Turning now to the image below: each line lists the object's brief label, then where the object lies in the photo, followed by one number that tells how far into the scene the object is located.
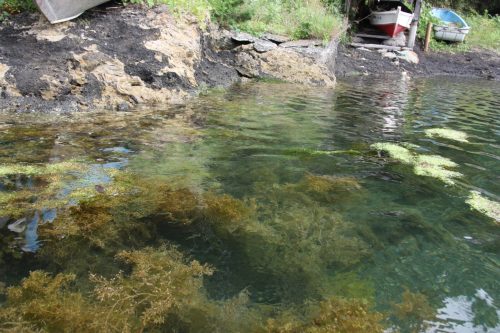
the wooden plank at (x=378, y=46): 17.58
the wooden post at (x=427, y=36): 19.50
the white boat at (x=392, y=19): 17.55
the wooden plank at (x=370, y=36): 18.55
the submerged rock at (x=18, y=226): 2.98
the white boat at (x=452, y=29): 20.33
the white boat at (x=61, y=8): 7.18
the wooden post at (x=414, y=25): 18.73
